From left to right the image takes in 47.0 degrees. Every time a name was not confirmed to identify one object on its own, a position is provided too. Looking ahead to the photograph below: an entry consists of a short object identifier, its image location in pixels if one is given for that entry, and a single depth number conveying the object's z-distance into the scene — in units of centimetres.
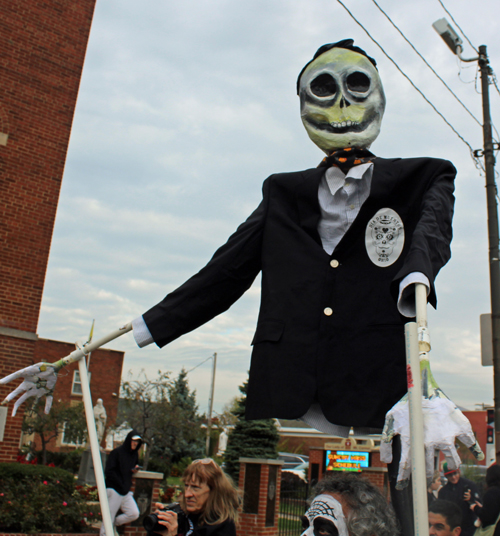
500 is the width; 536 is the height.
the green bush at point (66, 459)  2115
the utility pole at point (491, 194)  802
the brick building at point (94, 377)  3022
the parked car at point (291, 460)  2494
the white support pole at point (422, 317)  158
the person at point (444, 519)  297
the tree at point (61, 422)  2100
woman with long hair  349
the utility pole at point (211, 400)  3026
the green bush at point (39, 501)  837
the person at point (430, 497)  268
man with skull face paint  197
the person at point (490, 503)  348
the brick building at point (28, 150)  1041
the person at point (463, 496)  353
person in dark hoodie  808
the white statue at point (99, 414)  1812
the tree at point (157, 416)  2216
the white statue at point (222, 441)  2591
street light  876
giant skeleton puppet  212
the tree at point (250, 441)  1648
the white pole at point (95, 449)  222
